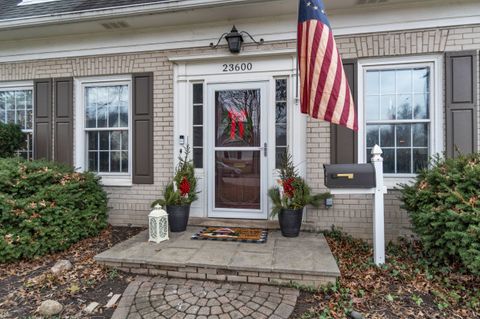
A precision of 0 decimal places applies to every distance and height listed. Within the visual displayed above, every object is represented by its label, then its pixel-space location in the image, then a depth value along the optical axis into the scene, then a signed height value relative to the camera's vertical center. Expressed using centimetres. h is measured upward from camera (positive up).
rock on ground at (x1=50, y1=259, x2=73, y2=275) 312 -115
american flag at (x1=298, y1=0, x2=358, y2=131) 298 +88
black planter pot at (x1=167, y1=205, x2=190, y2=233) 395 -77
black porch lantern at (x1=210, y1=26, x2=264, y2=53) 412 +169
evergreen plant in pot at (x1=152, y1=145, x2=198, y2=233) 395 -52
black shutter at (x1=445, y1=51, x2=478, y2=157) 372 +74
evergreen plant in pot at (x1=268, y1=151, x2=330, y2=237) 370 -52
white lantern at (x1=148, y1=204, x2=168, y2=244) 354 -78
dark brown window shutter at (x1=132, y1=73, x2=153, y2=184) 456 +49
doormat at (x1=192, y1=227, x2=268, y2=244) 361 -96
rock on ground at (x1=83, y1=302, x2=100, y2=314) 247 -125
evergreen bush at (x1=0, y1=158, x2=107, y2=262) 347 -61
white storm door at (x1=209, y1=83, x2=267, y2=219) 431 +14
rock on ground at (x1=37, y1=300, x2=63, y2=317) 243 -123
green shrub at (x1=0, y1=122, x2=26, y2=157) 458 +35
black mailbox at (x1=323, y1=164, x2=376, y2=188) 312 -17
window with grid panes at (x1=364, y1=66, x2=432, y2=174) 396 +60
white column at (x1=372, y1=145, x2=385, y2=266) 310 -54
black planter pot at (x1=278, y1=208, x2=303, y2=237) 369 -77
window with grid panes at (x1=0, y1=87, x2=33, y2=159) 515 +91
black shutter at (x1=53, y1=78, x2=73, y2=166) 489 +66
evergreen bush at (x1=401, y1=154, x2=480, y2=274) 260 -49
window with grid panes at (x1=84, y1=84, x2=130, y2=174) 483 +54
